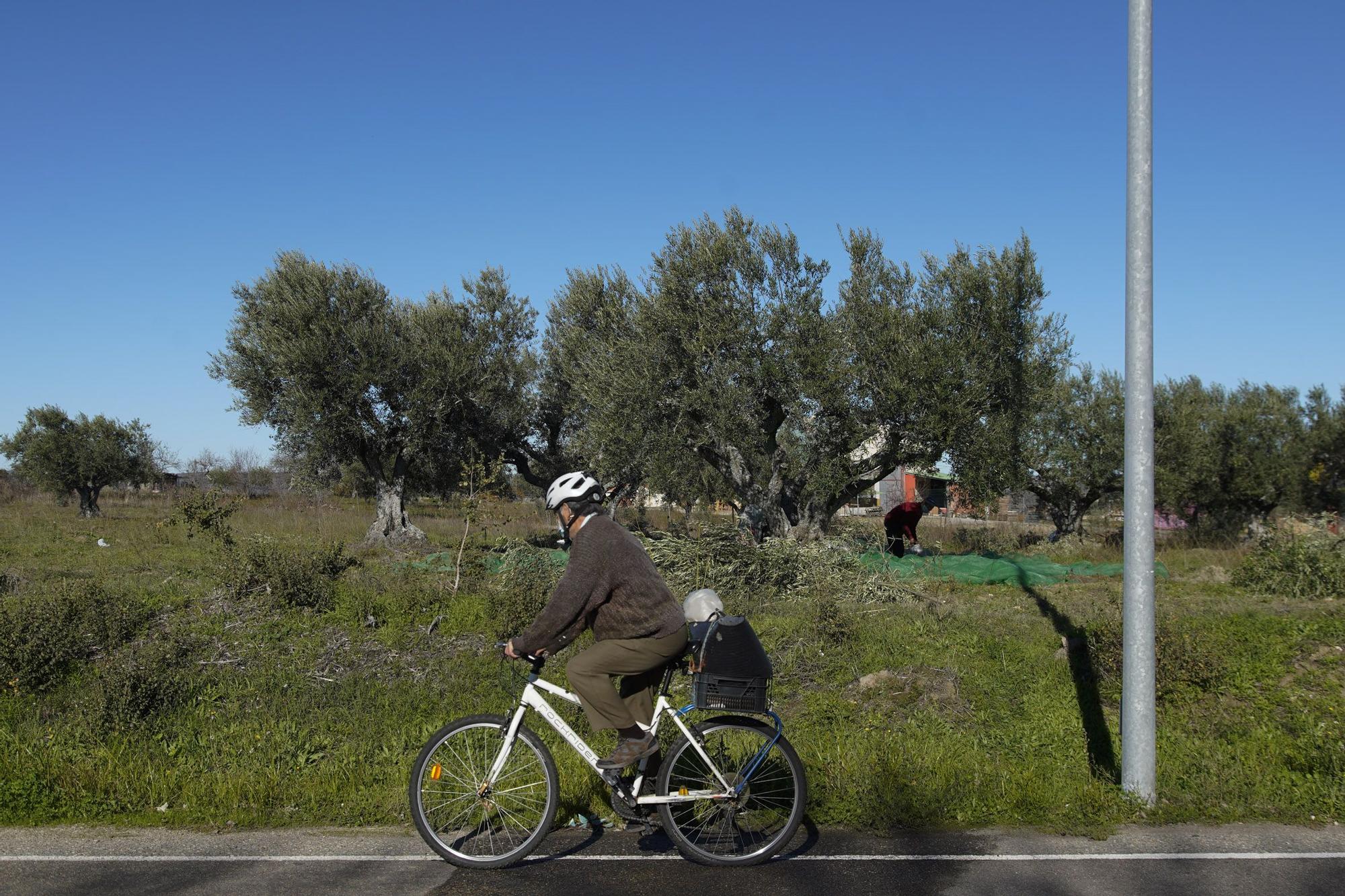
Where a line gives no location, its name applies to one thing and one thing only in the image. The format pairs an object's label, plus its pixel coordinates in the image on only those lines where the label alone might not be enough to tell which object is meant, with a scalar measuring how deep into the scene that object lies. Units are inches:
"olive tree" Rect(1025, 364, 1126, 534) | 1029.8
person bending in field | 733.9
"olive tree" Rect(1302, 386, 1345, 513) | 952.9
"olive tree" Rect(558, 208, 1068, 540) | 732.7
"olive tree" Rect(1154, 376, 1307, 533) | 943.7
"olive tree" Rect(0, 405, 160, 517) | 1328.7
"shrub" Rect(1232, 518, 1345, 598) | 459.2
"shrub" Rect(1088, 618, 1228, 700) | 289.6
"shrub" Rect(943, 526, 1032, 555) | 844.0
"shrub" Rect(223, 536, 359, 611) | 426.6
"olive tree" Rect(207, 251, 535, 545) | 924.0
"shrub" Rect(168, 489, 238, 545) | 497.4
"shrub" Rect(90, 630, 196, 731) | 283.3
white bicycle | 183.6
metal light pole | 213.5
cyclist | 179.5
